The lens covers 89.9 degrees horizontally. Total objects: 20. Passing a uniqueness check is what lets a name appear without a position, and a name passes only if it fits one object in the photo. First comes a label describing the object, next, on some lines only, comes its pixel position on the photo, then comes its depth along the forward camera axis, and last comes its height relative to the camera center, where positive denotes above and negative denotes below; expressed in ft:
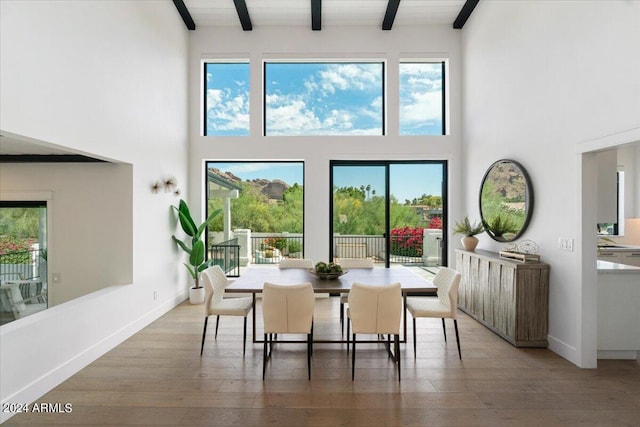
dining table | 10.38 -2.35
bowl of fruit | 11.78 -2.09
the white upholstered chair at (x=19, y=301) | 13.01 -3.59
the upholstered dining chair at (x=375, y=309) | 9.40 -2.80
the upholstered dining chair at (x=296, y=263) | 14.73 -2.25
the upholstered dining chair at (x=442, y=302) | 10.72 -3.19
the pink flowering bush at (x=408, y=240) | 19.65 -1.55
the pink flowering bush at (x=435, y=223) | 19.65 -0.51
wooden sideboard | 11.53 -3.20
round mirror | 12.95 +0.65
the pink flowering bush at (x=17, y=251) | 13.55 -1.59
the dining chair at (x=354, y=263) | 14.47 -2.21
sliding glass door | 19.63 +0.23
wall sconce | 14.75 +1.39
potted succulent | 15.51 -0.98
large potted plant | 17.10 -1.71
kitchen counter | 10.57 -1.79
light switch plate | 10.65 -0.97
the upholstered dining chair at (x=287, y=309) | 9.48 -2.84
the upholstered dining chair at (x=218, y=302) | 11.20 -3.27
